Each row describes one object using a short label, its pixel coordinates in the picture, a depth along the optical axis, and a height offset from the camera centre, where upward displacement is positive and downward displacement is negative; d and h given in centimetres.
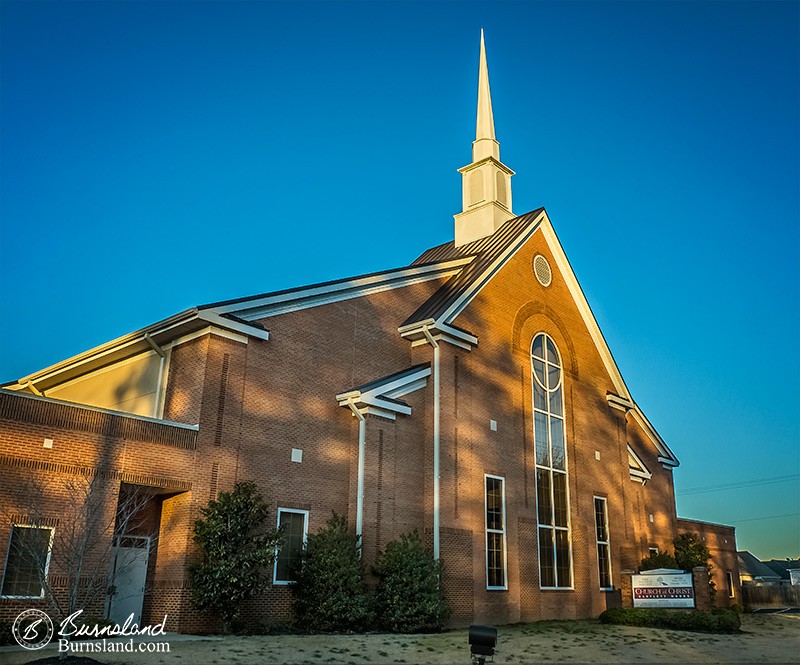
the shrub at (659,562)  3002 +143
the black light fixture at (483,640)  1178 -61
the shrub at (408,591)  2066 +15
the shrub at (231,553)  1819 +94
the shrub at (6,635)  1536 -84
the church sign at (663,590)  2484 +34
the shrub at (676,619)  2345 -53
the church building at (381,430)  1856 +465
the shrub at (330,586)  1972 +23
